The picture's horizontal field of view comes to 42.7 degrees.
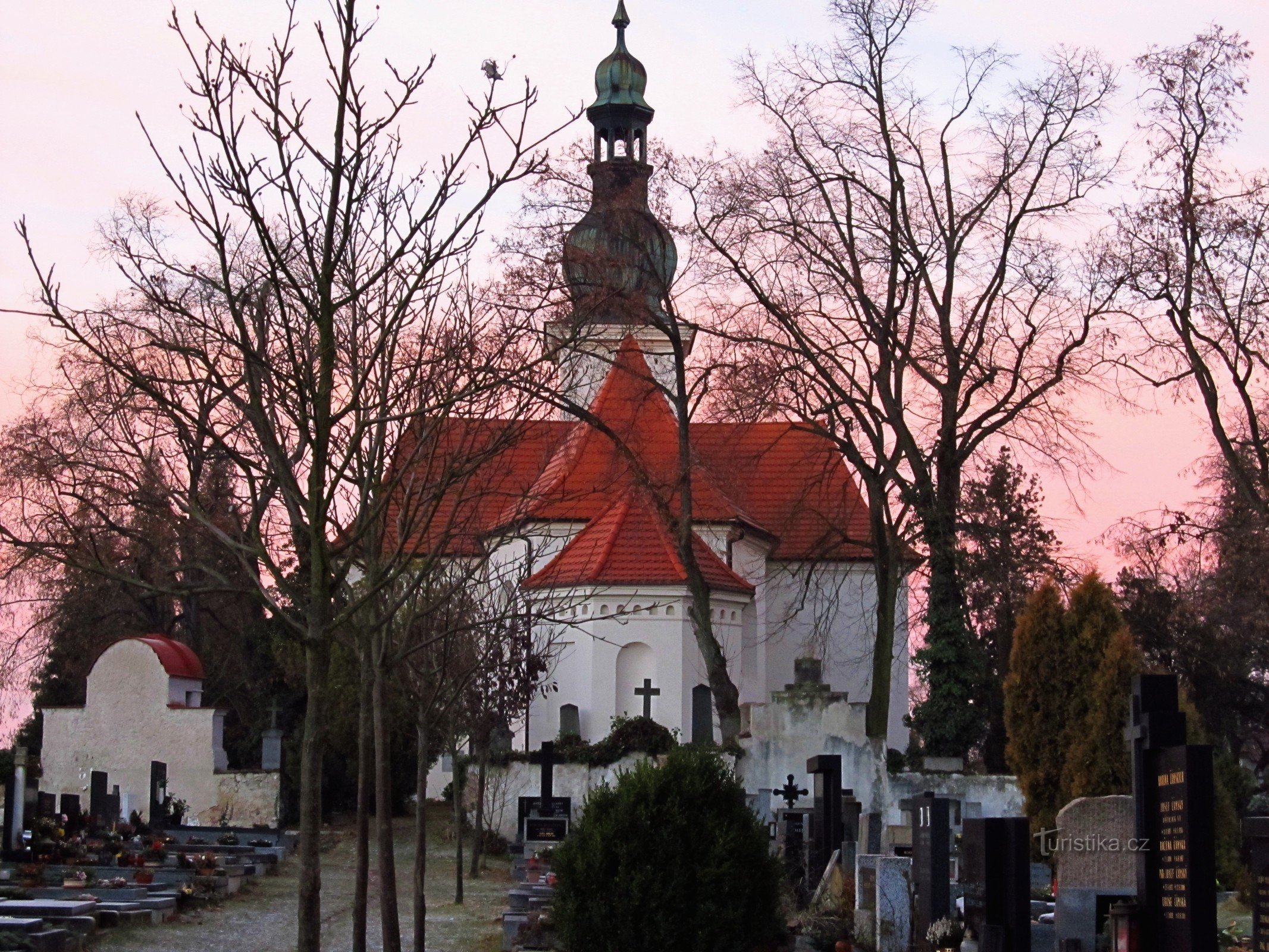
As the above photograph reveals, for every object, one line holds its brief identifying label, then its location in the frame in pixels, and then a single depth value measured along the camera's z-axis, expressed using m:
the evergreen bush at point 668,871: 11.50
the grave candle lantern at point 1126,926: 8.80
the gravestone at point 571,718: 28.88
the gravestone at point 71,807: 19.91
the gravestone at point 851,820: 17.77
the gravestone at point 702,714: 26.81
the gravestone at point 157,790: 24.94
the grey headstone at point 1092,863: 11.66
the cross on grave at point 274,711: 30.73
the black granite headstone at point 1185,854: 8.37
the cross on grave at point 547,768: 24.83
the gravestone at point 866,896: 13.09
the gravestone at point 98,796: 21.52
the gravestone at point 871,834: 16.27
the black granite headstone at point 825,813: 16.83
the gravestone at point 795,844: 16.06
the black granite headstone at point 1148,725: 9.09
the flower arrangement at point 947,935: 11.28
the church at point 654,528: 26.05
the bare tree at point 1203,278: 21.53
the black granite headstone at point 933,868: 12.31
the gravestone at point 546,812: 22.50
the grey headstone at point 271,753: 28.08
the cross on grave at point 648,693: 29.06
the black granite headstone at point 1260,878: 8.62
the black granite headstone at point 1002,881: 10.55
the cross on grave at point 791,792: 20.44
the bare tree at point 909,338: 25.45
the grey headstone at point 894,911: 12.76
